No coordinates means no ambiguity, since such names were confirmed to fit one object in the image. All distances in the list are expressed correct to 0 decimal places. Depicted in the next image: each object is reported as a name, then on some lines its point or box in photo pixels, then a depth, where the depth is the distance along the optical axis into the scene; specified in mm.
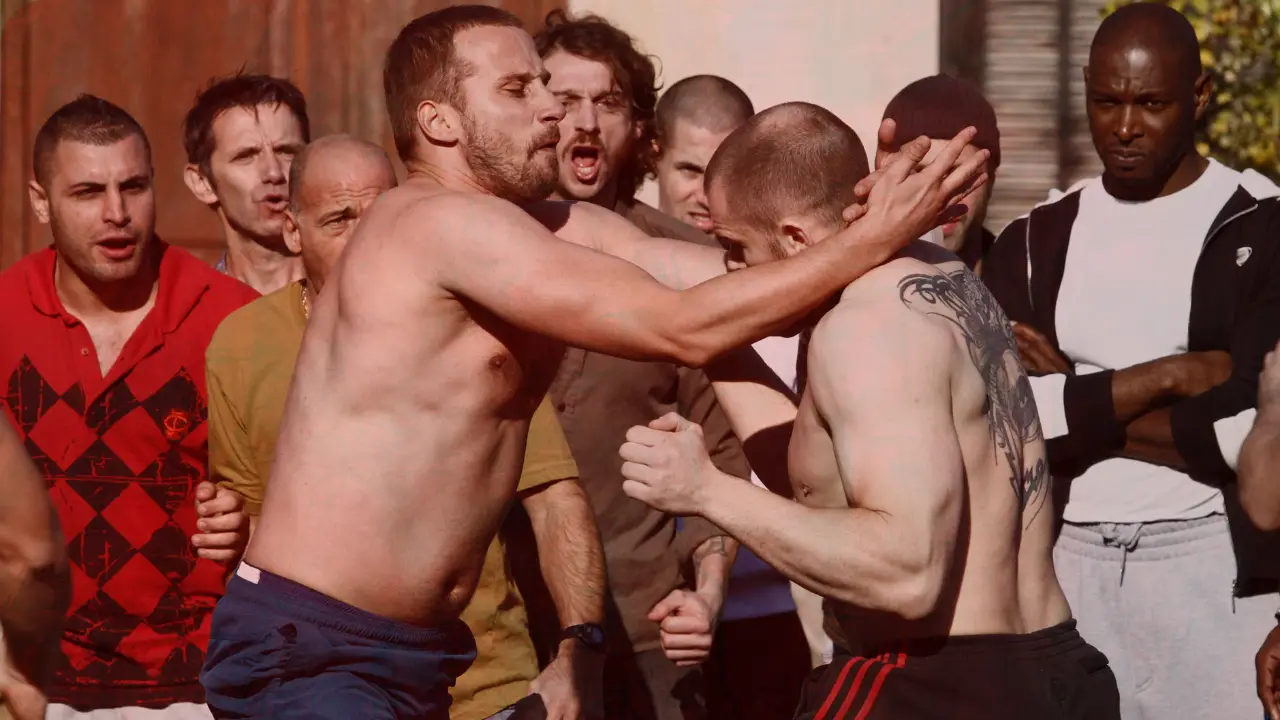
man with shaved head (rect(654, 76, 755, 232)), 11781
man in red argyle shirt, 9766
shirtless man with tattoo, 6648
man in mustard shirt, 8789
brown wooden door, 14273
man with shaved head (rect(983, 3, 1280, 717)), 9703
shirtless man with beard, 7121
